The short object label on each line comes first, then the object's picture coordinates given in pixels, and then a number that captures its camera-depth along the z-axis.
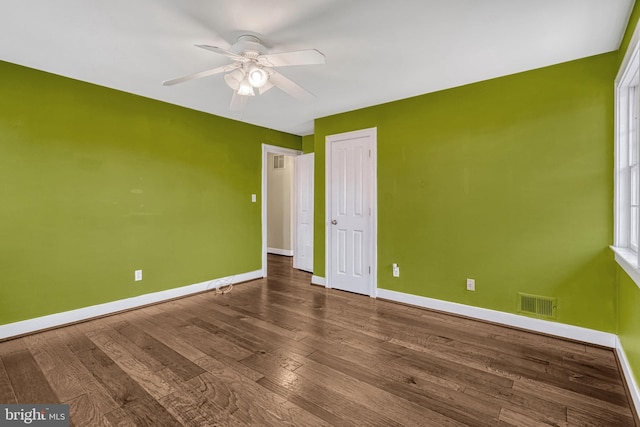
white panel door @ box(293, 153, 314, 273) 5.39
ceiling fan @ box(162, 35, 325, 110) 1.98
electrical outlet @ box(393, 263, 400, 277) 3.70
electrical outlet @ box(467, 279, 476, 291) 3.15
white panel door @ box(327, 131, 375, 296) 3.96
